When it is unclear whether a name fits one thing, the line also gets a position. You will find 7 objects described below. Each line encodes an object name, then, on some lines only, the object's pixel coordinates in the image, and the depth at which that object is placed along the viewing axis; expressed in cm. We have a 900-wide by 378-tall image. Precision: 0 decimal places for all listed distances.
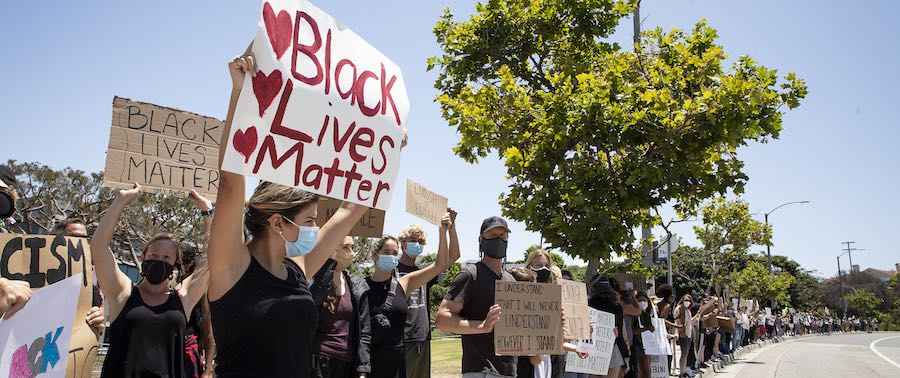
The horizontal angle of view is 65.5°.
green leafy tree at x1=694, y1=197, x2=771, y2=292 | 2791
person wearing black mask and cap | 492
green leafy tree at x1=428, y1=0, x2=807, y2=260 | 927
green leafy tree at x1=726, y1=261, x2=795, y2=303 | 3966
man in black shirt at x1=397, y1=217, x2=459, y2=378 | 584
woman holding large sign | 236
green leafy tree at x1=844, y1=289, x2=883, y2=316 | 8025
